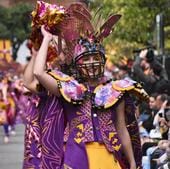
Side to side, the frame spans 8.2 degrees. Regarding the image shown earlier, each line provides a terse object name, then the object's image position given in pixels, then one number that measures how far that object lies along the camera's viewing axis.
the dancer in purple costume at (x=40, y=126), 8.48
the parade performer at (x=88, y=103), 8.19
